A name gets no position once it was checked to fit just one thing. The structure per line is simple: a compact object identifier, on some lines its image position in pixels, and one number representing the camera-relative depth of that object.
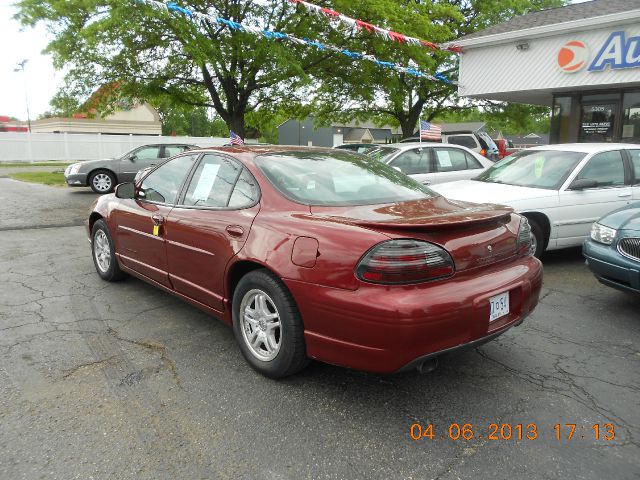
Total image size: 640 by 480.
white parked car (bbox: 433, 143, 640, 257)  5.84
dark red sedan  2.55
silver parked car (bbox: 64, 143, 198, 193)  14.02
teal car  4.11
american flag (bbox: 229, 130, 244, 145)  15.40
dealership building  11.66
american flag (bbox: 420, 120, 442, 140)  13.10
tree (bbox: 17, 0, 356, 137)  13.16
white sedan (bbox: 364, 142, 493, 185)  8.82
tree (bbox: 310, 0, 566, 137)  16.23
